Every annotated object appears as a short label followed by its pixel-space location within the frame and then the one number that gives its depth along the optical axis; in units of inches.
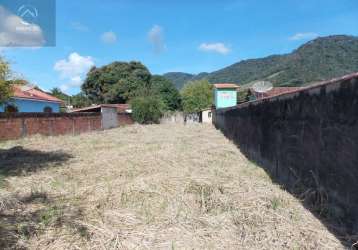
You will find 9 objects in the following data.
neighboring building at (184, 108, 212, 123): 1627.1
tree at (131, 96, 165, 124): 1342.3
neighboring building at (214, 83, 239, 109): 1346.0
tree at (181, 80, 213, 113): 2283.5
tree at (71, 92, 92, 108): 2020.5
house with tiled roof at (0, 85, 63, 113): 969.5
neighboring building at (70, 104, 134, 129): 1024.2
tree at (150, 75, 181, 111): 2121.1
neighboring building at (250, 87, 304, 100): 912.0
